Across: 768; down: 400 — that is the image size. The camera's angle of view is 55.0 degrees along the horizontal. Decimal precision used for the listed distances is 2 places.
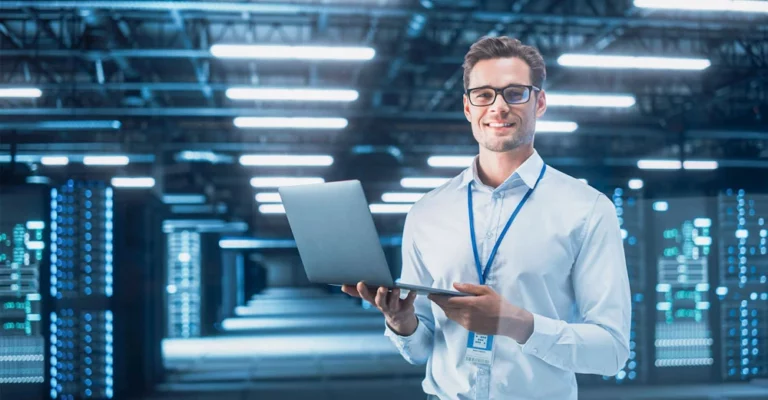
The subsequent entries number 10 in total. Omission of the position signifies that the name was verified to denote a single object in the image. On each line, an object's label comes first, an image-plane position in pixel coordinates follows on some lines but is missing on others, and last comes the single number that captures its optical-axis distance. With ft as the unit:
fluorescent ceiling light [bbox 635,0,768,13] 17.40
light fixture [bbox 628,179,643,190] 21.54
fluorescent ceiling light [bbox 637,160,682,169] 24.98
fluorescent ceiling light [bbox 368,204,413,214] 25.12
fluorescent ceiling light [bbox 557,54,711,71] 21.29
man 4.40
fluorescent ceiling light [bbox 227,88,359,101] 24.98
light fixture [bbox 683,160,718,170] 22.30
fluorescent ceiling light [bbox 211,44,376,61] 20.11
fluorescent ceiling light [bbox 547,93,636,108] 26.73
